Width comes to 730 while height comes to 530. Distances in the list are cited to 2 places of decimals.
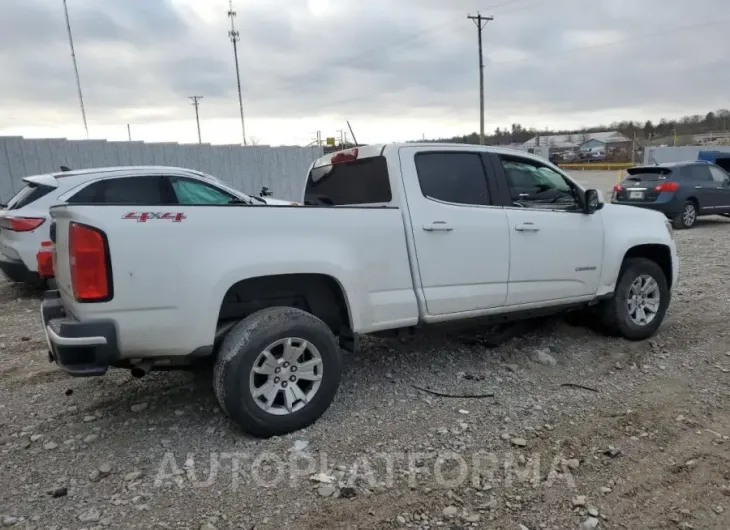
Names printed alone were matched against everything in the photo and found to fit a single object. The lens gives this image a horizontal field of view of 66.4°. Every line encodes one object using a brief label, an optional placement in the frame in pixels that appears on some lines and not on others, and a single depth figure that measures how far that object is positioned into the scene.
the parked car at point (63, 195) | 6.80
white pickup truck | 3.04
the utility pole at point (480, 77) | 39.50
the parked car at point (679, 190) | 13.66
